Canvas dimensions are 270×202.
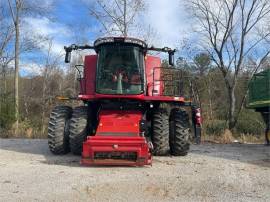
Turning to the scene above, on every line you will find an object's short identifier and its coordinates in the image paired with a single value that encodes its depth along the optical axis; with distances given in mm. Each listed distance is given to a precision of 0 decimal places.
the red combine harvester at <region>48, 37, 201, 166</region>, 5791
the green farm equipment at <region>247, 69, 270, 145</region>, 7822
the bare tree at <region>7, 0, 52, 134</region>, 13312
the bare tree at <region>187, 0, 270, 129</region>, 12115
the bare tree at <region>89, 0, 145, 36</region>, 13799
